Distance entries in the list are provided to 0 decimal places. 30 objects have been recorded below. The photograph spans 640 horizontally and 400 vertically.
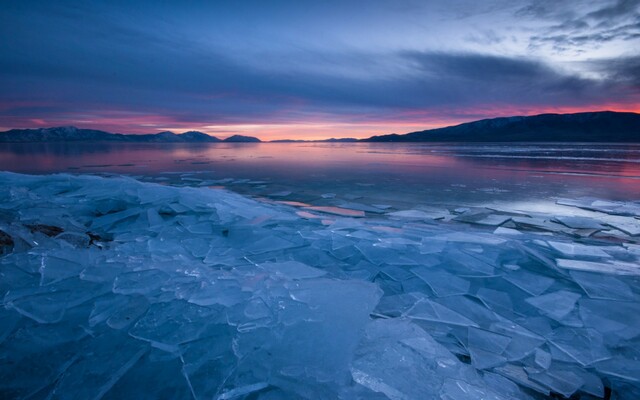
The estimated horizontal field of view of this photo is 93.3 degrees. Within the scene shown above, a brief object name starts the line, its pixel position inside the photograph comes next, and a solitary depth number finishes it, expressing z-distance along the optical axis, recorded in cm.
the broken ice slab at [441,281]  251
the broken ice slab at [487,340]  186
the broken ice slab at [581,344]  178
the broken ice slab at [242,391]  139
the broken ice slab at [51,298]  182
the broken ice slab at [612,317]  198
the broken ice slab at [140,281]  209
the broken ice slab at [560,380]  161
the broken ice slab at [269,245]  325
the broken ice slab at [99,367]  139
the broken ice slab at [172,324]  169
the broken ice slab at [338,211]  516
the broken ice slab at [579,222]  437
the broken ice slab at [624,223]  416
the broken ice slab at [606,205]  524
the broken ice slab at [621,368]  166
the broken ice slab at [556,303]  220
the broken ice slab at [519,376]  161
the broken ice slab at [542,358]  176
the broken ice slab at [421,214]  487
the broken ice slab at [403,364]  145
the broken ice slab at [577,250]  311
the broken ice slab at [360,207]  535
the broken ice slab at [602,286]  237
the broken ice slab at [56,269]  217
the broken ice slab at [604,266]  274
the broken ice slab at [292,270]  251
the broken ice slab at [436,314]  208
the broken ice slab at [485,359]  172
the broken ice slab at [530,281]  253
